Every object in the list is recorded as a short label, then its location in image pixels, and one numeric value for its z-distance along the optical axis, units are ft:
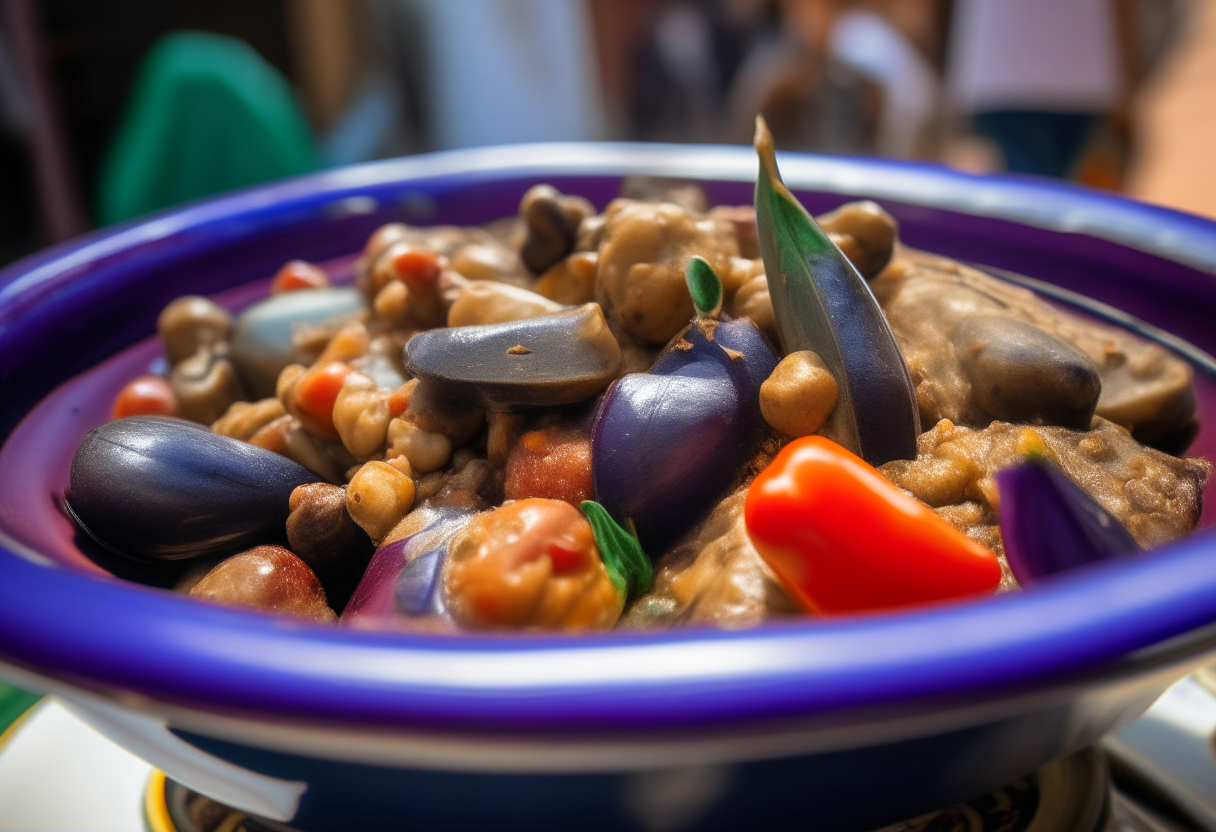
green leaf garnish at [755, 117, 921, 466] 1.22
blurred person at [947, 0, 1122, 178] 3.86
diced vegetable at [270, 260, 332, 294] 1.97
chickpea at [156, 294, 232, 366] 1.82
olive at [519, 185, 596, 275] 1.63
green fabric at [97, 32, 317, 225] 4.26
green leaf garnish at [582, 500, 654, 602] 1.12
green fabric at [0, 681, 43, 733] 1.40
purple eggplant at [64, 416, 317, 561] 1.31
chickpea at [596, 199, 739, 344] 1.39
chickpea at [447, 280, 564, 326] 1.45
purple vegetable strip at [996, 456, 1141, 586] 0.99
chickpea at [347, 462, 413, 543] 1.28
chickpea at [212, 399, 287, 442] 1.59
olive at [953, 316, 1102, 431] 1.31
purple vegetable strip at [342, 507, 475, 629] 1.04
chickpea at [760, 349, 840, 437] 1.20
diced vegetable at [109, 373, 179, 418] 1.68
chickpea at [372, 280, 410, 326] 1.61
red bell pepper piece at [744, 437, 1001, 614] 0.99
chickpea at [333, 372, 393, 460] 1.39
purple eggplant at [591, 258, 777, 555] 1.20
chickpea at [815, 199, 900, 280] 1.49
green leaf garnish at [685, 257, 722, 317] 1.31
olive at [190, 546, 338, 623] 1.22
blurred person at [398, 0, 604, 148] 5.77
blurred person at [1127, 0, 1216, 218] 4.24
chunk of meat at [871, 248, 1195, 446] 1.36
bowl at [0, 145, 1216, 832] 0.71
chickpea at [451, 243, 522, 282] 1.66
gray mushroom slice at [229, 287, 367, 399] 1.74
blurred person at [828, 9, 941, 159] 5.71
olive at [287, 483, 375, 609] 1.31
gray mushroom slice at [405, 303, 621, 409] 1.28
